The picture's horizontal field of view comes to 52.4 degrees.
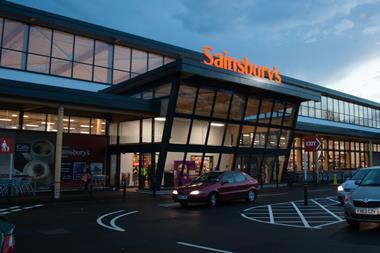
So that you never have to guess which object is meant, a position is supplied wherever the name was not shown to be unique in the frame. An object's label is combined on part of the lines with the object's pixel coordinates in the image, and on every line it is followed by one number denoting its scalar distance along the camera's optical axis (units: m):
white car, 15.16
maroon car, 15.88
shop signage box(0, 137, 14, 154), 17.95
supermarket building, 22.09
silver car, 9.48
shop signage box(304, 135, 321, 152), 16.64
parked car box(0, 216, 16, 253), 3.94
